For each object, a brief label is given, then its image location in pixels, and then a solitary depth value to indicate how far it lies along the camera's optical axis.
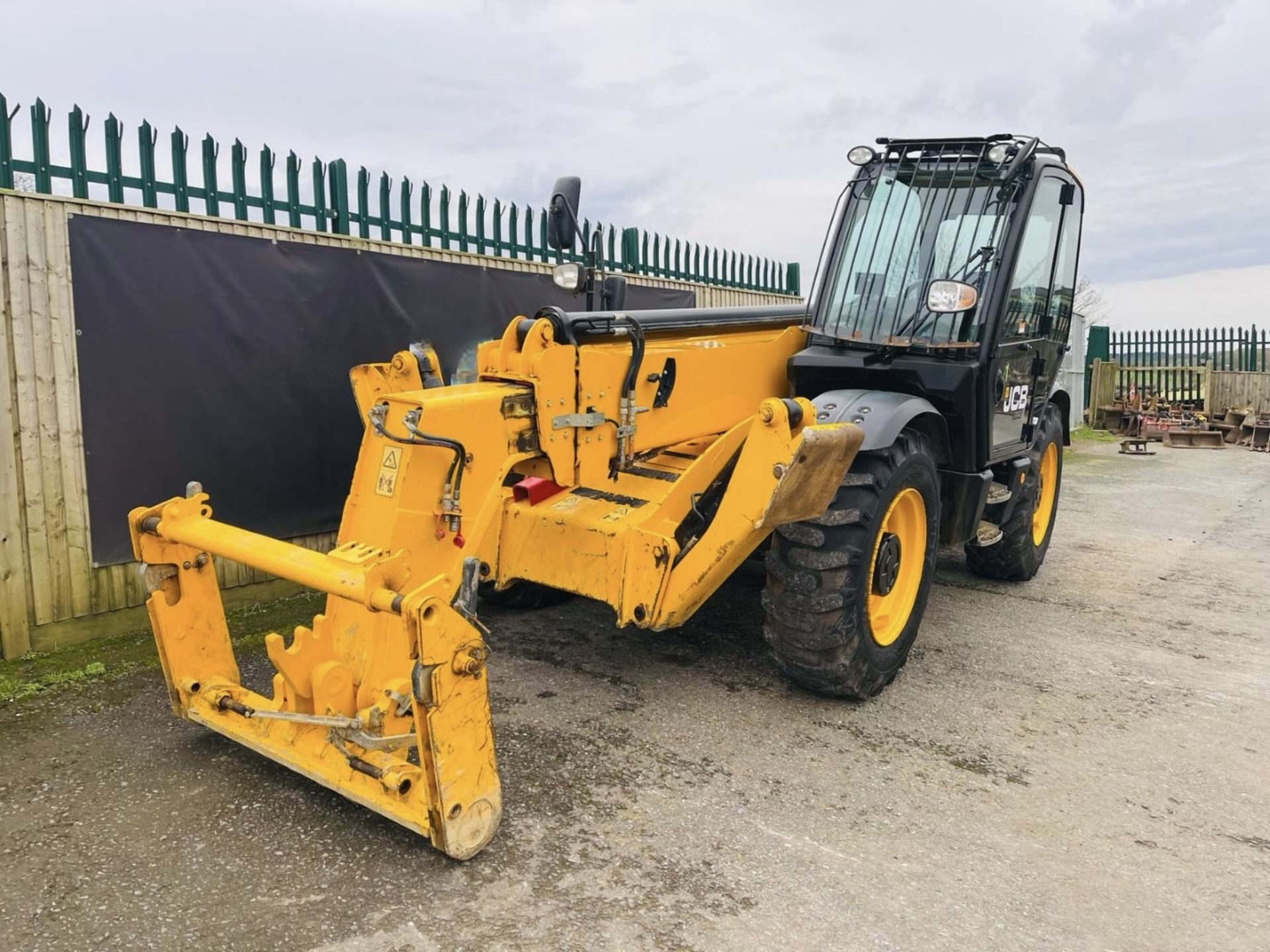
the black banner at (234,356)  4.61
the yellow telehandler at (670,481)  2.92
